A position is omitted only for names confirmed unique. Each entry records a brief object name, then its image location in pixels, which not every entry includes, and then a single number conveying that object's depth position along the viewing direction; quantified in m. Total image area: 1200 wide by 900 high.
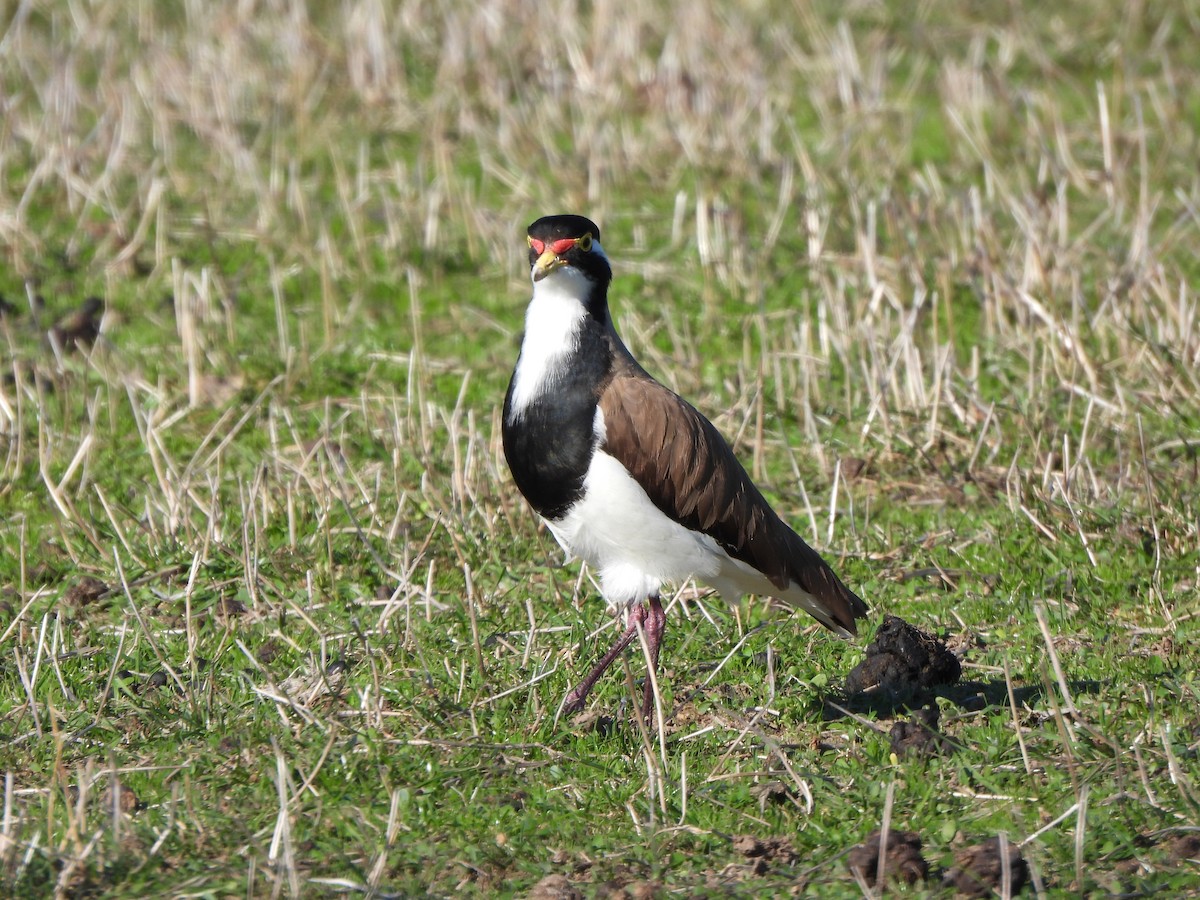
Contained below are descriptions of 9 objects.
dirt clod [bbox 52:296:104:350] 16.48
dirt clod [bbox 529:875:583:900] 8.02
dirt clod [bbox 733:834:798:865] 8.48
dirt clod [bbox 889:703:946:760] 9.47
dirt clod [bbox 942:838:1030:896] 7.90
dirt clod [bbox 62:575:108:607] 11.80
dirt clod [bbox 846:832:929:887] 8.05
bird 9.77
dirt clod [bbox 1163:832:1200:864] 8.05
